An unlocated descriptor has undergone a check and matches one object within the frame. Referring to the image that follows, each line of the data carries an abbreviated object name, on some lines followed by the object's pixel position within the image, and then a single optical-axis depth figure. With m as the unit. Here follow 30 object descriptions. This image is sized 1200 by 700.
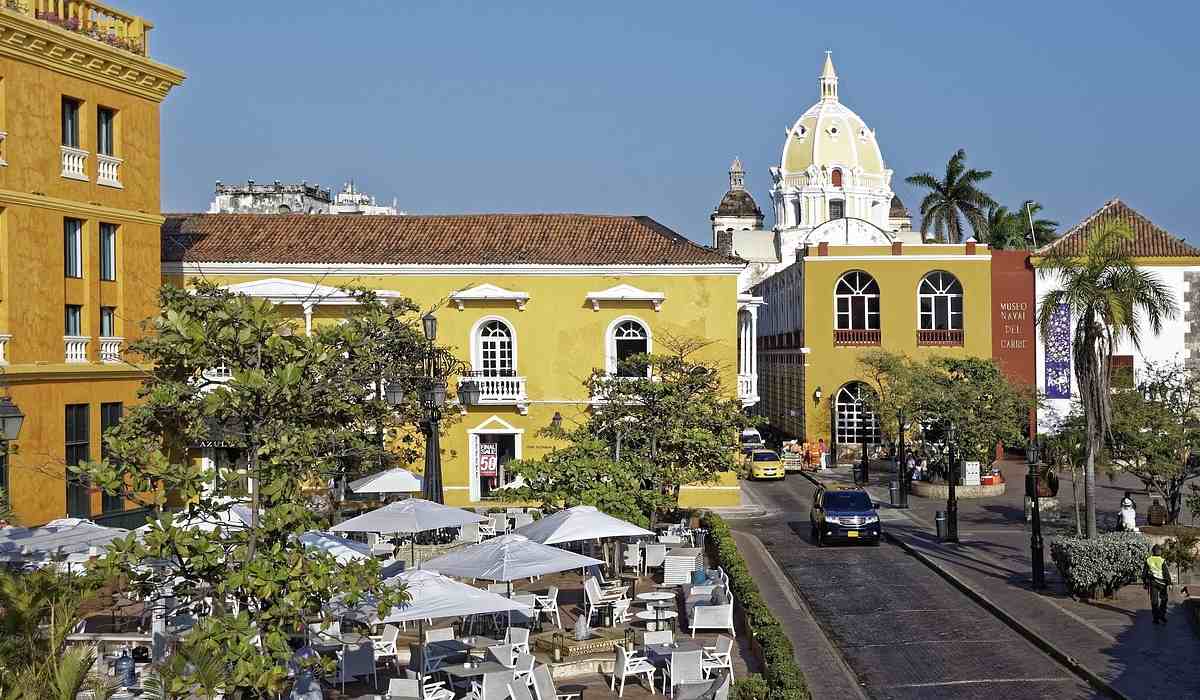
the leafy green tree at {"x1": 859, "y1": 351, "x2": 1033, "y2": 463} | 36.59
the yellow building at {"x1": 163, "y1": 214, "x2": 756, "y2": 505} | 38.72
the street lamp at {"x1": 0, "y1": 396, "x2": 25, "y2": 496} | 14.91
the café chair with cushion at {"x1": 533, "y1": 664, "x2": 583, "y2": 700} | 15.98
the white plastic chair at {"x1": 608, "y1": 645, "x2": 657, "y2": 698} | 17.34
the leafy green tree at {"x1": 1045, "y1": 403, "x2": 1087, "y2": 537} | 28.31
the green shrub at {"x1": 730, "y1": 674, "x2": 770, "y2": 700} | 15.22
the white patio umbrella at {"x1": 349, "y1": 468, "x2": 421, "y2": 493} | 29.42
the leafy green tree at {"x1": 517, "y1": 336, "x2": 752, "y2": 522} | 24.77
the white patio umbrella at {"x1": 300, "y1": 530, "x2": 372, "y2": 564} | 18.44
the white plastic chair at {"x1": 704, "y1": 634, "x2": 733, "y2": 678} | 17.62
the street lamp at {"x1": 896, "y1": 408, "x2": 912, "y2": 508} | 38.62
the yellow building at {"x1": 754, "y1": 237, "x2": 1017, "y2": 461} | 52.59
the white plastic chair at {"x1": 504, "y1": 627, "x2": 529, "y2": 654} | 17.98
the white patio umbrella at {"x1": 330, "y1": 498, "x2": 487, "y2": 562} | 22.52
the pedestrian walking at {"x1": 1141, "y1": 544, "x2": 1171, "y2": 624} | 20.88
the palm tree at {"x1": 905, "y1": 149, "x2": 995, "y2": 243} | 68.06
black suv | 30.75
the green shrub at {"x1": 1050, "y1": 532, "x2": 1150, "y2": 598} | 22.89
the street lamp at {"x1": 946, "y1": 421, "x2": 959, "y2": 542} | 30.75
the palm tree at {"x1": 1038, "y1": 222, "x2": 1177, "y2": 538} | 24.11
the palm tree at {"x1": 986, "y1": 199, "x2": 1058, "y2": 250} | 76.56
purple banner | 52.59
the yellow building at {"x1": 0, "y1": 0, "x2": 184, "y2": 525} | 25.44
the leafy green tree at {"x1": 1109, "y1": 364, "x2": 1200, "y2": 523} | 29.05
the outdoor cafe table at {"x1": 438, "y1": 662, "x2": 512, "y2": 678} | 16.48
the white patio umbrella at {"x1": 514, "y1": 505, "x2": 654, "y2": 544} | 21.39
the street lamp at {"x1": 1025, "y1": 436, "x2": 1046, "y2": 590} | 24.31
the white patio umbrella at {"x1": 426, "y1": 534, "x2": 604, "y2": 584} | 18.77
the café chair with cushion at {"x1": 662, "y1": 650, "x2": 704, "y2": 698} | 17.02
